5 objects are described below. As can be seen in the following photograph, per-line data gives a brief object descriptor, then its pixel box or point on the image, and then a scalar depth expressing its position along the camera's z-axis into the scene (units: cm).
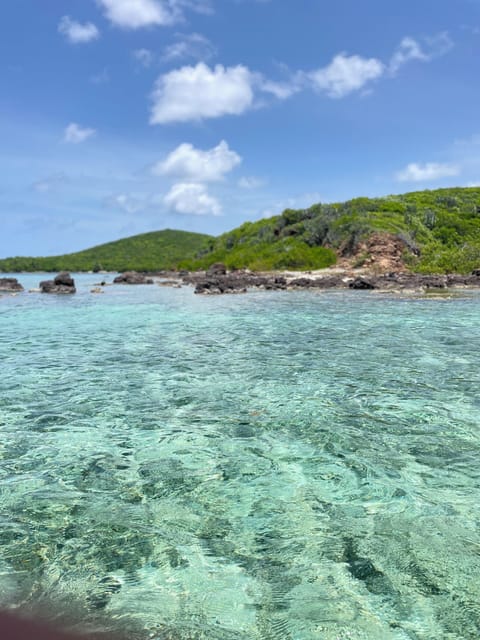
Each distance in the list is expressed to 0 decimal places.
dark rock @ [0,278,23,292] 5722
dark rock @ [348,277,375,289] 4506
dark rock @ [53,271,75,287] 5356
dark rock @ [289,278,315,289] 4975
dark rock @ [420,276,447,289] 4325
